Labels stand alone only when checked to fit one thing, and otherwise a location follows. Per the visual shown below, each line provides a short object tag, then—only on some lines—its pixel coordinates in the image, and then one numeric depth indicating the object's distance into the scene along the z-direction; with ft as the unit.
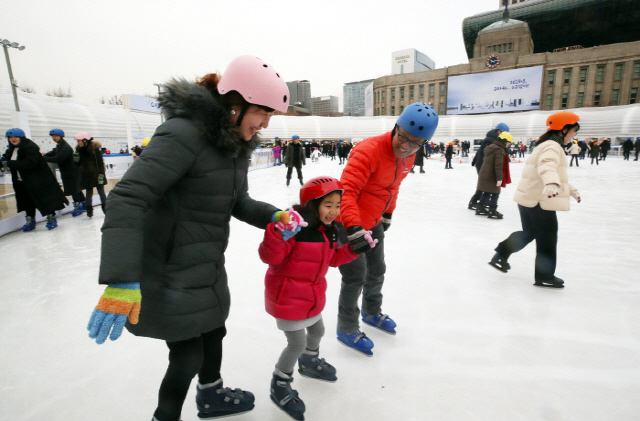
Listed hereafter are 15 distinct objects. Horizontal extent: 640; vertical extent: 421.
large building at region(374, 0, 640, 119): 128.36
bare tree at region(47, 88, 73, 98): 129.78
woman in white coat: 8.26
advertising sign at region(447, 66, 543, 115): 136.56
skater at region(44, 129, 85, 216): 16.24
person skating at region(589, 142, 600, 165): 53.98
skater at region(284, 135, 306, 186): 29.09
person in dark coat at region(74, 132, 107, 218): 17.53
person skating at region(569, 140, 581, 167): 48.42
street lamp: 23.97
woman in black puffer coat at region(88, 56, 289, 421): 2.86
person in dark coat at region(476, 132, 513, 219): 17.24
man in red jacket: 5.49
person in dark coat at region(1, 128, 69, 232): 14.32
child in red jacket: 4.65
